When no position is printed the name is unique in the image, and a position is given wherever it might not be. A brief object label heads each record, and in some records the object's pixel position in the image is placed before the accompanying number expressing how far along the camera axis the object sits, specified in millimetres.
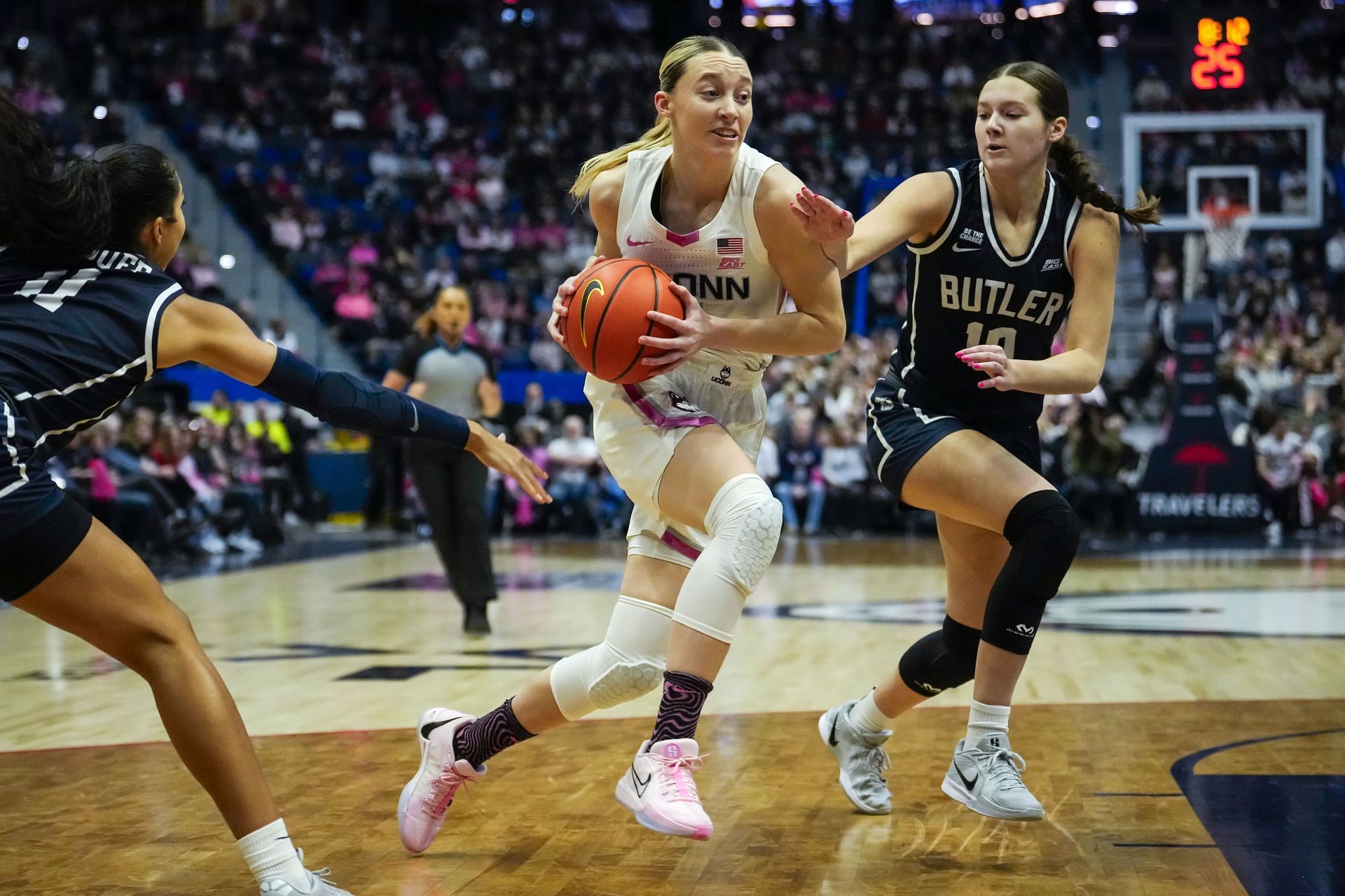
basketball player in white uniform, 3305
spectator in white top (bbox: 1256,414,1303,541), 13766
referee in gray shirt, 7727
